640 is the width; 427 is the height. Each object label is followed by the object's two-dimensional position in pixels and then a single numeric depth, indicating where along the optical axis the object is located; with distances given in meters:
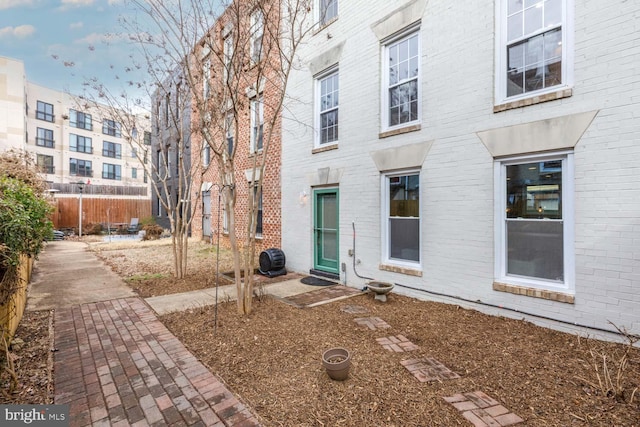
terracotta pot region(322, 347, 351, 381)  2.99
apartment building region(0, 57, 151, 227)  22.02
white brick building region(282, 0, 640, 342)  3.87
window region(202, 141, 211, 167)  13.93
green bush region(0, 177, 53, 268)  3.01
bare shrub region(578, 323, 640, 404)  2.78
